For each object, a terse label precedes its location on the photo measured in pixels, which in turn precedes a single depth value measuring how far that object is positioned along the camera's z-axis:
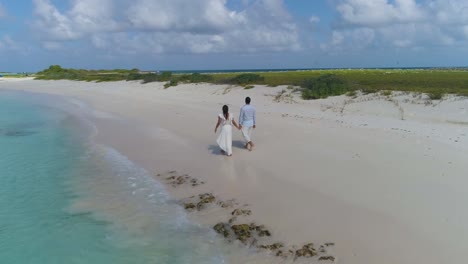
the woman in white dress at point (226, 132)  13.32
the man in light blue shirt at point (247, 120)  14.09
